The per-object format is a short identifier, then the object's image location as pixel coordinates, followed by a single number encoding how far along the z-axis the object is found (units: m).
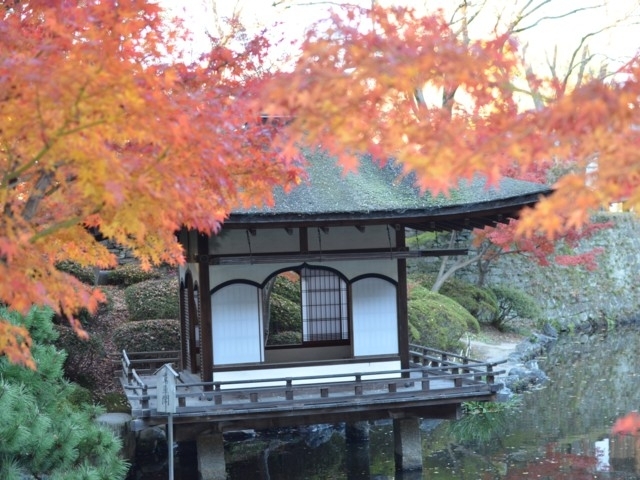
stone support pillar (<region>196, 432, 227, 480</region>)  10.34
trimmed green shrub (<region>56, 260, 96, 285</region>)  18.08
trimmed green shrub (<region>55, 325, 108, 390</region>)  13.99
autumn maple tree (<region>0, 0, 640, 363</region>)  3.75
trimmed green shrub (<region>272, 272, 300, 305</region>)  17.09
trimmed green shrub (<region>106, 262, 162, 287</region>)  19.05
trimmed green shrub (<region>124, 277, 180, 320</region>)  16.31
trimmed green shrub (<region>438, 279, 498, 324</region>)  22.66
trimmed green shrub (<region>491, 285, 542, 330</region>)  24.12
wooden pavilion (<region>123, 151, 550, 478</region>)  10.02
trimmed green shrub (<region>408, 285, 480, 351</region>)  16.52
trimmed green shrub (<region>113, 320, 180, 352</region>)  14.99
